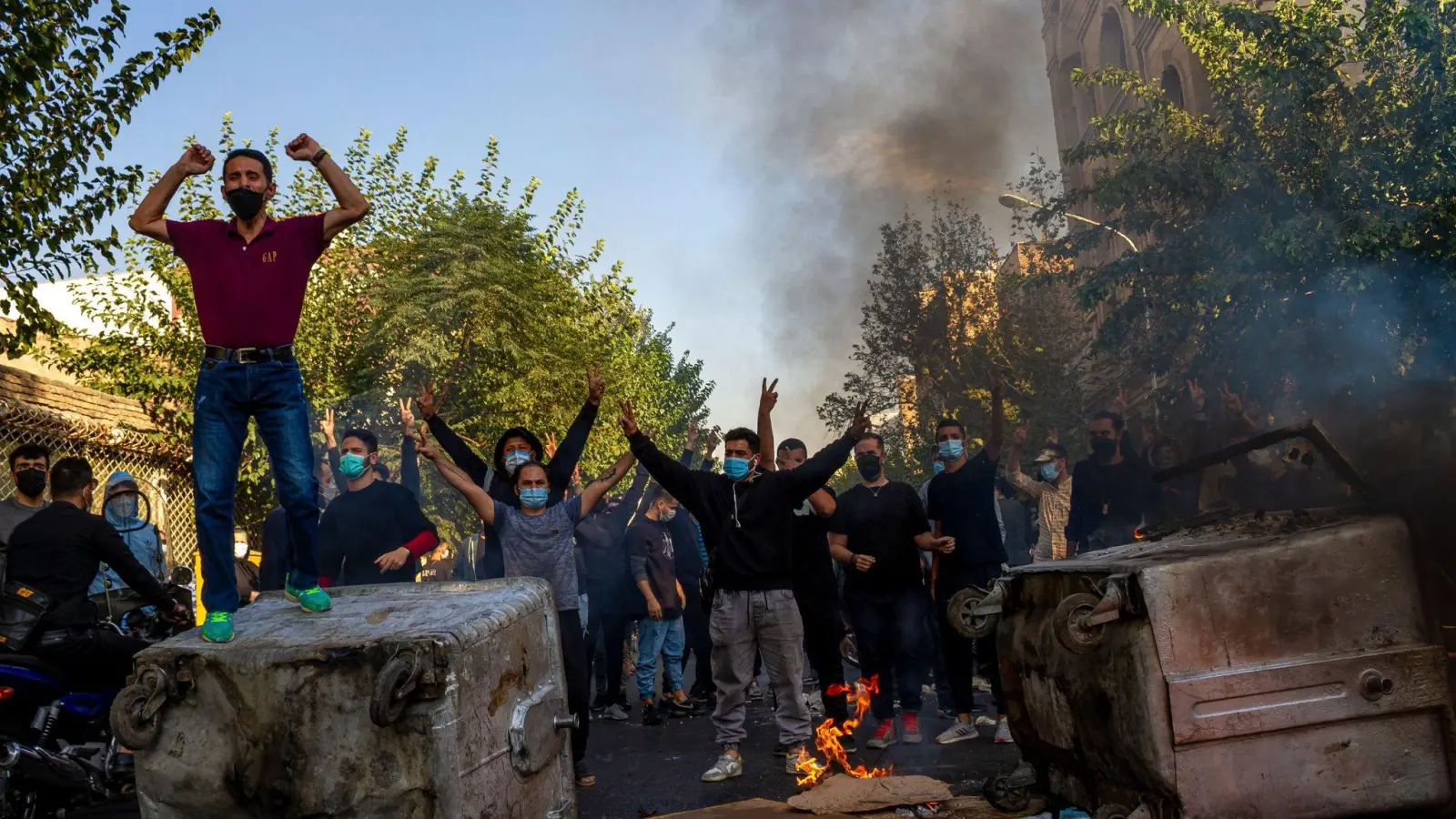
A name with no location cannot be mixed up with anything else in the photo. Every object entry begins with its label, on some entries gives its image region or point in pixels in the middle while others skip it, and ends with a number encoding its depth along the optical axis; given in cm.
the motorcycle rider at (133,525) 840
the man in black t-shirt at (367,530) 681
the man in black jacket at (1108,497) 875
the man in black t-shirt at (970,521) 771
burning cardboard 538
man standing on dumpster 438
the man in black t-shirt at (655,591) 985
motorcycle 532
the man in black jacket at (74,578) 580
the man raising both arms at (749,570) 657
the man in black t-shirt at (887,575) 761
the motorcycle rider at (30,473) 669
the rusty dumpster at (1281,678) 374
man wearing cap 972
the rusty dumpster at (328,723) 356
